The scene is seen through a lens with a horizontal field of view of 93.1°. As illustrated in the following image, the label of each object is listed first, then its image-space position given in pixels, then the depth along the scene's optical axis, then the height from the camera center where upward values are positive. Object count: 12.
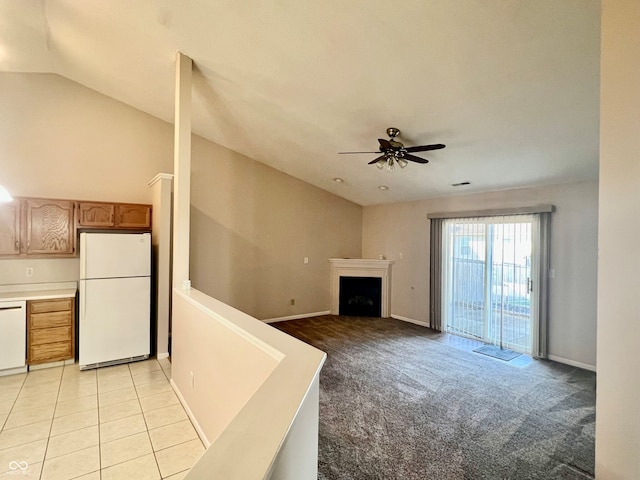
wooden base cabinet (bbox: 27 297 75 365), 3.51 -1.12
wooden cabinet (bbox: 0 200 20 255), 3.57 +0.06
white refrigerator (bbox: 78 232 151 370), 3.59 -0.76
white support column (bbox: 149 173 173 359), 4.04 -0.34
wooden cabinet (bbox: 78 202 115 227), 3.91 +0.29
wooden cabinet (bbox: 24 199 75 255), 3.67 +0.11
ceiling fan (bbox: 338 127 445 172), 3.12 +0.95
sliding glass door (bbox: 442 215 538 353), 4.33 -0.57
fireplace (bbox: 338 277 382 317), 6.34 -1.18
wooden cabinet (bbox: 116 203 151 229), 4.13 +0.30
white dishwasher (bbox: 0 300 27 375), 3.36 -1.11
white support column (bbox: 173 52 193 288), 3.24 +0.50
